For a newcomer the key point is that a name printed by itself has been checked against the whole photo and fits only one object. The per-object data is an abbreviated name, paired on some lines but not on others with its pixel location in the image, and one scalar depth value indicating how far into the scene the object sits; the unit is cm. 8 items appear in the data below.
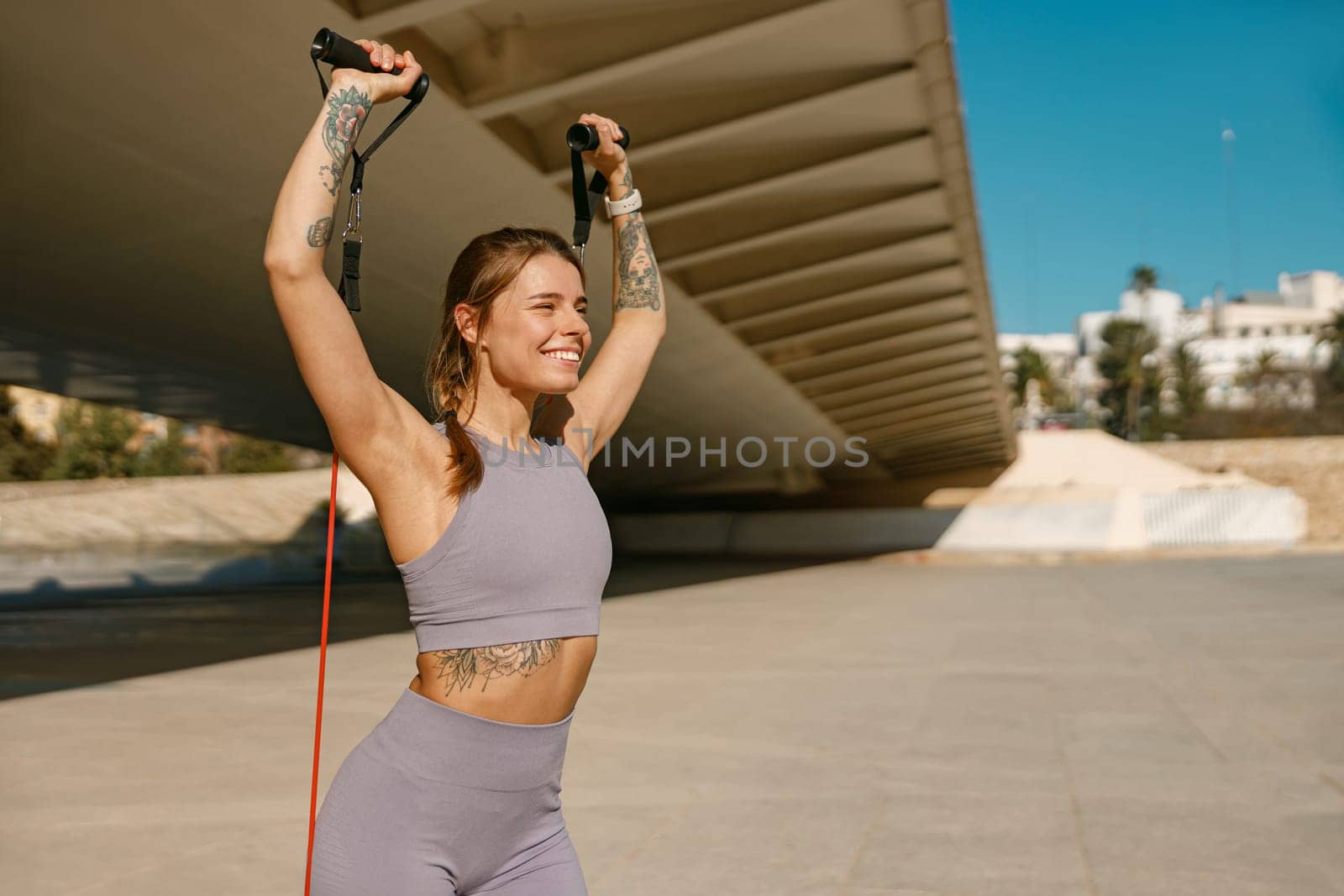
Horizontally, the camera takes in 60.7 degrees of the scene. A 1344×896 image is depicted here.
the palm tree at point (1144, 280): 12775
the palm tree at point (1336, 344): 8175
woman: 179
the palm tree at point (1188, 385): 8819
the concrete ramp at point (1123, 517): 3362
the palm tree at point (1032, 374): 10862
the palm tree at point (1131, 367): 9150
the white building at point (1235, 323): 13188
